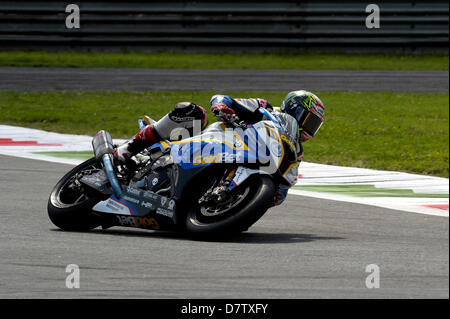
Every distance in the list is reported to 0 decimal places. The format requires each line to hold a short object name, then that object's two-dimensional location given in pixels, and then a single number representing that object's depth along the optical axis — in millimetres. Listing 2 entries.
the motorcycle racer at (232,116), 13570
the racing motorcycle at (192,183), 12992
